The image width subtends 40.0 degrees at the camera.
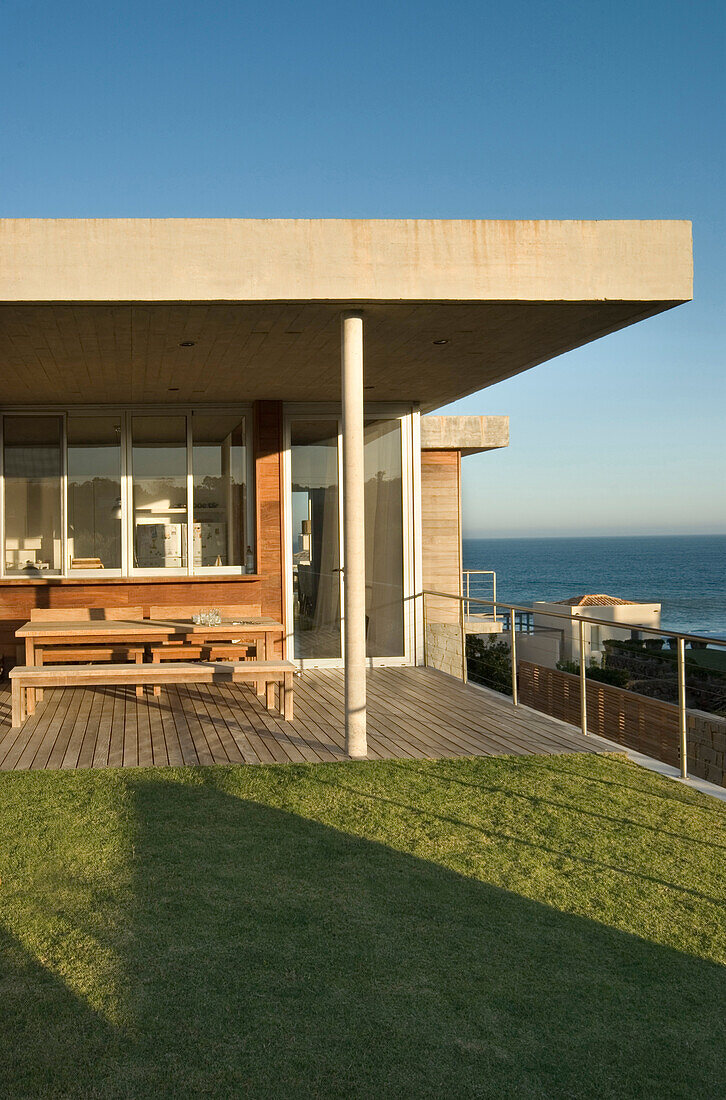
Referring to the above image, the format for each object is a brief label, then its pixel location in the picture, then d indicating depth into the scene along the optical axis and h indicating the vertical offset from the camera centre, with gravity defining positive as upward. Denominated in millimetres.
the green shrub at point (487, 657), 18688 -2368
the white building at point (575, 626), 30719 -3187
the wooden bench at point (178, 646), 8164 -880
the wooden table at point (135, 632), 8000 -727
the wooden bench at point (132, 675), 6957 -921
